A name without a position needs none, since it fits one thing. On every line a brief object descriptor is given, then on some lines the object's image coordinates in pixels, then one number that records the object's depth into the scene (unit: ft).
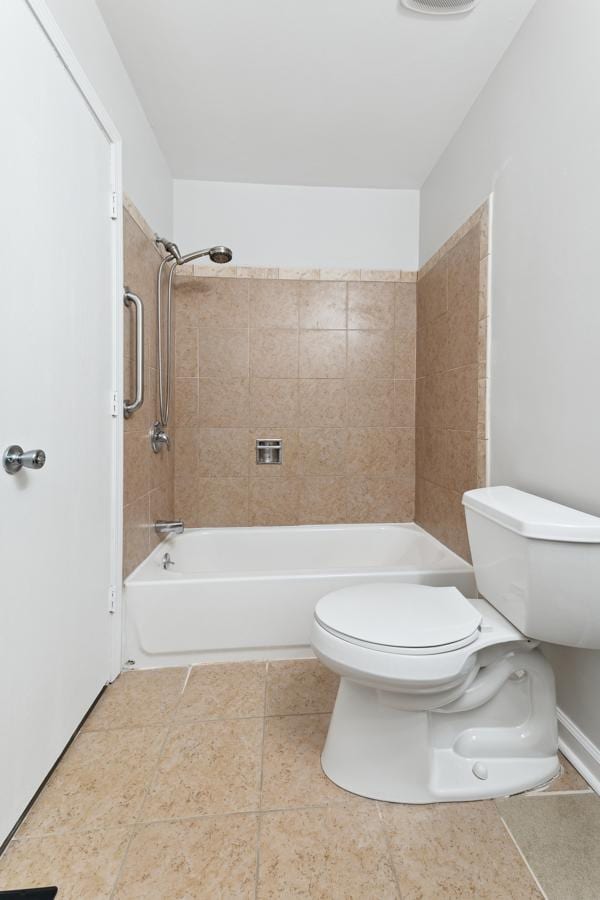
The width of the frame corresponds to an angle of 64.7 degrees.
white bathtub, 6.10
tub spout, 7.54
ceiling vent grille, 4.88
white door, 3.48
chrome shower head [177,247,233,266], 7.44
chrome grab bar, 5.91
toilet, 3.76
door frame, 5.49
